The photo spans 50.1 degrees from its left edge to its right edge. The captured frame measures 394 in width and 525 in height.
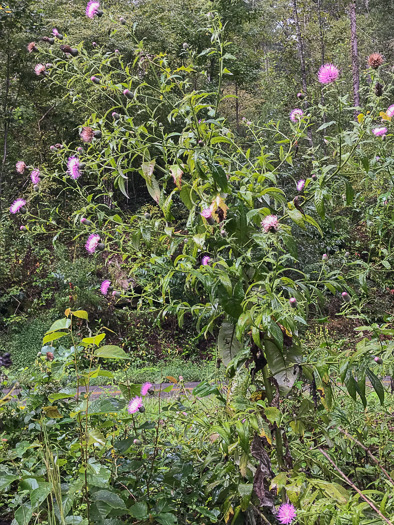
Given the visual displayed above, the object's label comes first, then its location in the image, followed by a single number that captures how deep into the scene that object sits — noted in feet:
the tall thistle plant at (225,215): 4.36
